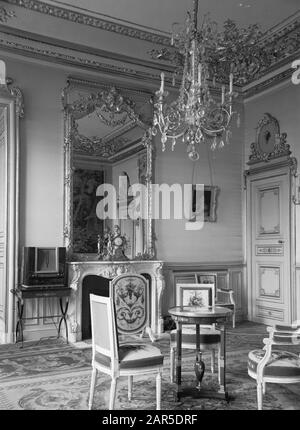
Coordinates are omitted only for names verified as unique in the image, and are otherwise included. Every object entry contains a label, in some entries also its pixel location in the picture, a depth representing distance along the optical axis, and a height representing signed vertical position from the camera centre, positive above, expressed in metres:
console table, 4.93 -0.71
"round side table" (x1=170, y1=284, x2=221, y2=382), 3.75 -0.87
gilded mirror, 5.63 +1.00
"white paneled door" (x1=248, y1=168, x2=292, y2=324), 6.05 -0.22
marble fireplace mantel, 5.34 -0.58
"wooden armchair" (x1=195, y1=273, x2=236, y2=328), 6.08 -0.83
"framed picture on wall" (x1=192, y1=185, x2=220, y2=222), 6.46 +0.44
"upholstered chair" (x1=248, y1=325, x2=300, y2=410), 2.85 -0.88
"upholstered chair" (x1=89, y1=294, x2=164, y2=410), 2.89 -0.83
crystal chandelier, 3.81 +1.19
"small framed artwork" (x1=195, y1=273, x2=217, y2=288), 6.23 -0.66
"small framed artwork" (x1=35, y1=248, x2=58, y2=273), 5.12 -0.33
